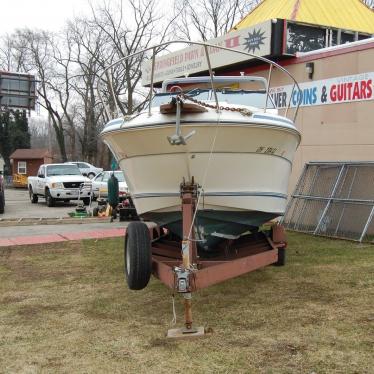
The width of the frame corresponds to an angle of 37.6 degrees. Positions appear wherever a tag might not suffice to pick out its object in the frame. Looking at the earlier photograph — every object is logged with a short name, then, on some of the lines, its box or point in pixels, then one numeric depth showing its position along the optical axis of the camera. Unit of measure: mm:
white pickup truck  19656
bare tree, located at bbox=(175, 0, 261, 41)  42281
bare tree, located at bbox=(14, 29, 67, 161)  53750
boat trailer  4906
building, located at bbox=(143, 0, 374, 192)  10052
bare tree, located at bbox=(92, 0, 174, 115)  45281
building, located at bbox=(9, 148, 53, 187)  44750
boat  5547
